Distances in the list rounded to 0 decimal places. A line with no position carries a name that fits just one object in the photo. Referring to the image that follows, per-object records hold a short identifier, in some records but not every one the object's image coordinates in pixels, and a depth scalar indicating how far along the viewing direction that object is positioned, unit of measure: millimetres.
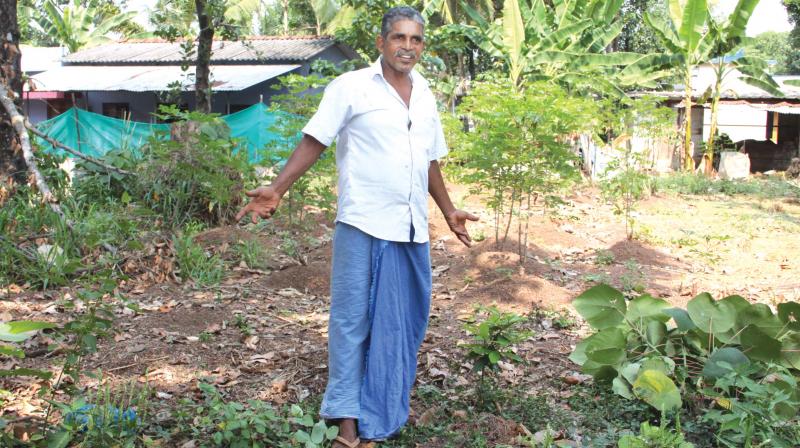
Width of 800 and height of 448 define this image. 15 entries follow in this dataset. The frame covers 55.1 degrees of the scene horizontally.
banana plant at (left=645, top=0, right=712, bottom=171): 15711
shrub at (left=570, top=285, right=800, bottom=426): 3424
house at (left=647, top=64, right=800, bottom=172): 21188
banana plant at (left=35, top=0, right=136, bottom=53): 25969
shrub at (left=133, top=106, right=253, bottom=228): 6832
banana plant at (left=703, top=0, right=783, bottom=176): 15883
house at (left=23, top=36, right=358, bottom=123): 18422
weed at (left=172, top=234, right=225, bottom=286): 5992
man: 3201
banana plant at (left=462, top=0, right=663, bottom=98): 15000
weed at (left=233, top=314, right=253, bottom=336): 4705
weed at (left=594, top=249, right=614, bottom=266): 7855
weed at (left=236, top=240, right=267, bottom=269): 6566
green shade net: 11039
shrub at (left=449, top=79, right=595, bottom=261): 6527
